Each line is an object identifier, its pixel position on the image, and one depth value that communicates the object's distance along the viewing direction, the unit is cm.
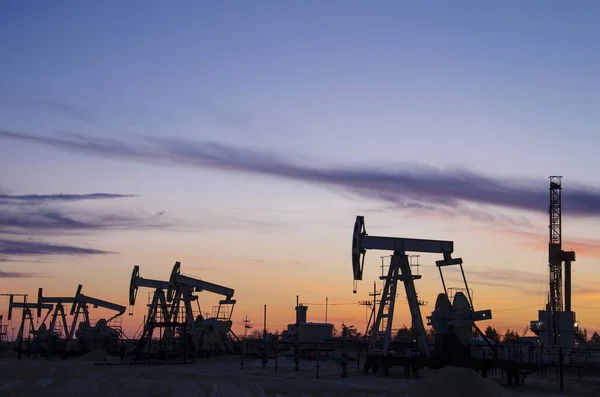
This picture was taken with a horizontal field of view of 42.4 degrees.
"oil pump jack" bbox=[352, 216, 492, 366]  3806
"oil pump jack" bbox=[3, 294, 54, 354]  7979
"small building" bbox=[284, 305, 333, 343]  6569
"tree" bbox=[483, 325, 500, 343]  13189
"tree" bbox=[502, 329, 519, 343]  15510
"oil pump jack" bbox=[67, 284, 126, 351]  7506
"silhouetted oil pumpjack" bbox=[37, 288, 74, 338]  7831
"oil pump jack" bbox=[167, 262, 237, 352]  6316
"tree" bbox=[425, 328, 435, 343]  6531
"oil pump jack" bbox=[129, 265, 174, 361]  6306
